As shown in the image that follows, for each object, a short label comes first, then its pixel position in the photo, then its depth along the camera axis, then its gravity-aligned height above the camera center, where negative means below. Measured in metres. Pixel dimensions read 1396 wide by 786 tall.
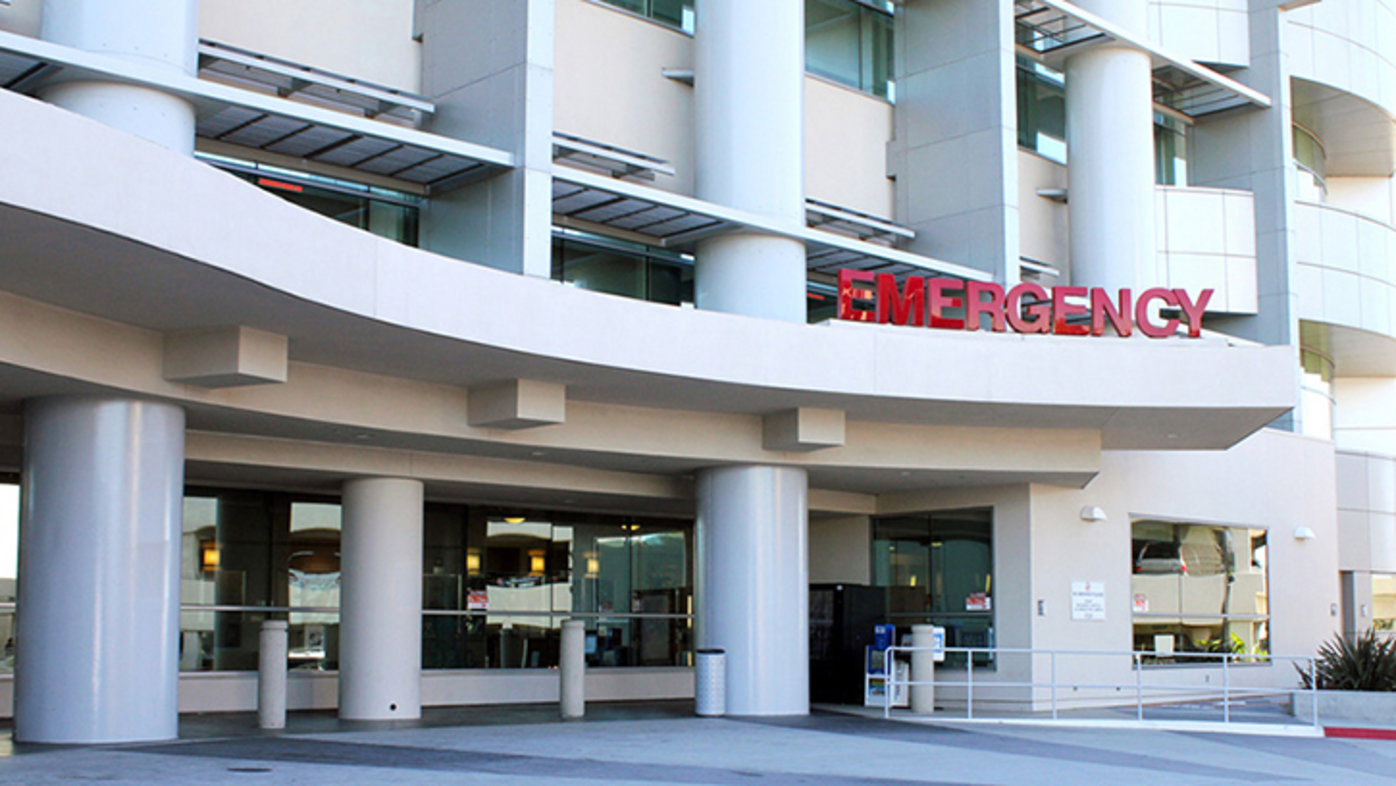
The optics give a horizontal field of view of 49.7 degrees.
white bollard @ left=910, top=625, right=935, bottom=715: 24.89 -1.87
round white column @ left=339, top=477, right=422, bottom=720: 22.30 -0.73
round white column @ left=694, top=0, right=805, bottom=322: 25.20 +6.97
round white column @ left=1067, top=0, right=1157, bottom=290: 31.95 +8.29
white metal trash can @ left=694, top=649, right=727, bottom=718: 22.84 -1.93
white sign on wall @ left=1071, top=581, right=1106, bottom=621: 26.89 -0.81
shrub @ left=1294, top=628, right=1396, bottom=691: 23.92 -1.80
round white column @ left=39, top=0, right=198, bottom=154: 18.05 +6.13
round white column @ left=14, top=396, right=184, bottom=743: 16.11 -0.25
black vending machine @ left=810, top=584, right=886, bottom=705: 26.56 -1.41
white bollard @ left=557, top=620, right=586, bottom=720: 23.27 -1.73
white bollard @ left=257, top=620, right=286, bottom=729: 20.50 -1.67
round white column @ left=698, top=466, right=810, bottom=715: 23.00 -0.48
